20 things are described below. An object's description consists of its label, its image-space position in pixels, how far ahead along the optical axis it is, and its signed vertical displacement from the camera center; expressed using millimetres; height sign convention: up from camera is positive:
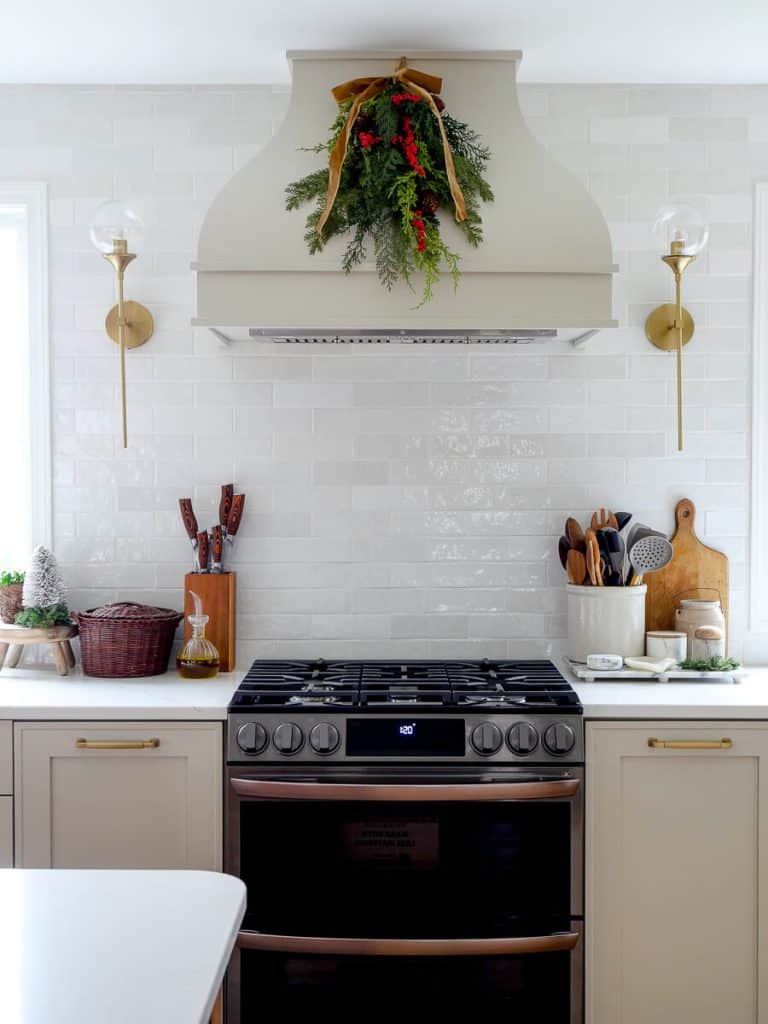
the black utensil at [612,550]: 2949 -179
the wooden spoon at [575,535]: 3031 -137
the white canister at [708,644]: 2930 -466
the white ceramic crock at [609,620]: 2930 -396
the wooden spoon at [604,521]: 3037 -92
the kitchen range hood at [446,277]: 2545 +601
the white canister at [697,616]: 2998 -390
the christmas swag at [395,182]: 2488 +820
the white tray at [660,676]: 2795 -543
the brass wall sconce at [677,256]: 2854 +725
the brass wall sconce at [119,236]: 2809 +754
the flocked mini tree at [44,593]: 2922 -321
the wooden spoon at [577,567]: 2969 -234
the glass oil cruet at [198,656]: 2871 -505
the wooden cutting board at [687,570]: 3100 -252
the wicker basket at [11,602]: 2982 -356
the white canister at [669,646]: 2943 -475
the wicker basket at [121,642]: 2844 -460
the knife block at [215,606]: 2963 -362
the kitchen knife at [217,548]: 3006 -184
